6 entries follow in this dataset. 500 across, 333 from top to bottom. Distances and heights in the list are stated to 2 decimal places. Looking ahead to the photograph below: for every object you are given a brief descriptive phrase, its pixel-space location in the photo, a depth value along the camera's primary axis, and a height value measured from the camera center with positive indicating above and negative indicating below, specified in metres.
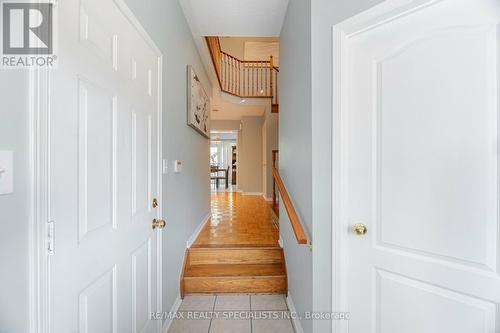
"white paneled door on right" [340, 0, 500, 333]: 0.96 -0.02
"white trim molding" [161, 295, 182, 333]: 1.72 -1.21
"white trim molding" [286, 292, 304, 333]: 1.68 -1.20
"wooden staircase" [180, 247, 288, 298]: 2.24 -1.07
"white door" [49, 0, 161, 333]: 0.76 -0.03
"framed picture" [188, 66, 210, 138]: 2.52 +0.78
